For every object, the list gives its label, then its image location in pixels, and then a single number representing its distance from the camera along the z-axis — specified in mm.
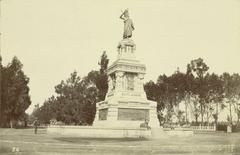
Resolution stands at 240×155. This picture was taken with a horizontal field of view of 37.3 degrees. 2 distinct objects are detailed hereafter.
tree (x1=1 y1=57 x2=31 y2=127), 32656
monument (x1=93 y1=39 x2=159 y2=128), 25719
